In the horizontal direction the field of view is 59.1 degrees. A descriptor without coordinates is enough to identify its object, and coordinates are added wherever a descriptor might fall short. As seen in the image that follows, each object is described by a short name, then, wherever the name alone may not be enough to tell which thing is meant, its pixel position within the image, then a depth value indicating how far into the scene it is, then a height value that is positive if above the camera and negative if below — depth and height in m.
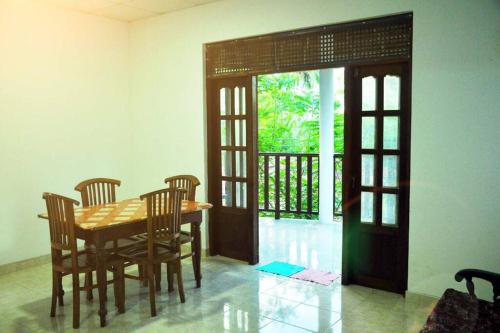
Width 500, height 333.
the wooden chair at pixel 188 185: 4.27 -0.50
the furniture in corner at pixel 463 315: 1.89 -0.82
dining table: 3.42 -0.70
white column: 6.65 -0.03
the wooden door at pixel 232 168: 4.96 -0.36
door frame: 3.94 +0.27
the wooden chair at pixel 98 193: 4.11 -0.55
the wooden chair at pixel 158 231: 3.55 -0.78
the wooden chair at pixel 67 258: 3.36 -0.97
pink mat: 4.45 -1.45
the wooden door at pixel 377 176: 3.95 -0.38
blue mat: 4.70 -1.44
